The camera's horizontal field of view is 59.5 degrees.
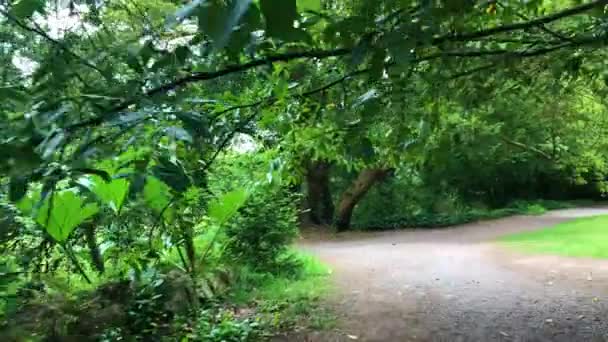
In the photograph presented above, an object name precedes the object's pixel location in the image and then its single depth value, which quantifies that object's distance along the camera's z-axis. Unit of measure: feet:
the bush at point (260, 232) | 28.91
